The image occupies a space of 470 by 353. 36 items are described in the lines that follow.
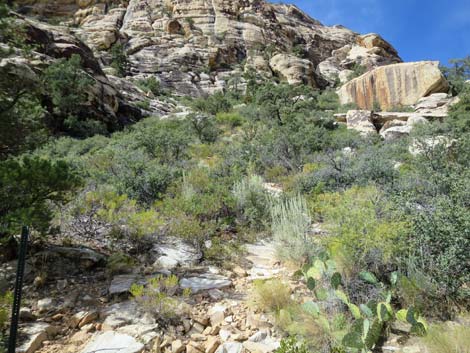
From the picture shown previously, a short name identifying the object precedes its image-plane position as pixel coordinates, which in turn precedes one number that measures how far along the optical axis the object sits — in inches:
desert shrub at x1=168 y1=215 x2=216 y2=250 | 161.0
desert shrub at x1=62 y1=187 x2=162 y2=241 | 159.2
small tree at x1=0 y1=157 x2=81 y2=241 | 95.3
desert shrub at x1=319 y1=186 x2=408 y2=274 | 114.7
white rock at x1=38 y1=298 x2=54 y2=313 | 107.7
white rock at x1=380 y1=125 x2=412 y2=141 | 540.7
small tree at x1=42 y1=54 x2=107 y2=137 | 625.6
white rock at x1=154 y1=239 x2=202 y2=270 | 146.8
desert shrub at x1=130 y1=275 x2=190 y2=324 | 101.6
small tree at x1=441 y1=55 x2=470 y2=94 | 1102.3
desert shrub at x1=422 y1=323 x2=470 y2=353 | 71.7
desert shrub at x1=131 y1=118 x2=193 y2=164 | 369.9
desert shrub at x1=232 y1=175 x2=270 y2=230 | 197.6
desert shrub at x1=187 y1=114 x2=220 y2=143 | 528.1
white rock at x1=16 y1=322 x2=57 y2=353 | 86.2
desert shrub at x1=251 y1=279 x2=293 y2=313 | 107.5
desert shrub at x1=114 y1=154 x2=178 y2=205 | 219.1
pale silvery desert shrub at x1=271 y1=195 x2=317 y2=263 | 145.3
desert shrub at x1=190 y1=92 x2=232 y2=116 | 818.8
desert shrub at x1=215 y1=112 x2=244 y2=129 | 658.8
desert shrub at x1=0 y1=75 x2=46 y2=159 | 132.3
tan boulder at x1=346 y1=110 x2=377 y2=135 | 619.3
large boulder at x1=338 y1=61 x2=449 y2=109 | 828.0
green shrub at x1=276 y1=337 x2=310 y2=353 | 74.4
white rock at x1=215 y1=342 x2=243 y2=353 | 89.3
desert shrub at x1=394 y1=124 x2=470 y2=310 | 99.2
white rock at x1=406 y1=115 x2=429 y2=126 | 575.8
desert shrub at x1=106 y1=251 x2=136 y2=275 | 135.3
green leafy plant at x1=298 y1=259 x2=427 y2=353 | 81.2
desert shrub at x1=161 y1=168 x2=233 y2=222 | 180.4
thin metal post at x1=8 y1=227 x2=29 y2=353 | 75.5
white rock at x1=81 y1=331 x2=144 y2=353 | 87.3
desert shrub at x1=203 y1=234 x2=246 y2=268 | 153.9
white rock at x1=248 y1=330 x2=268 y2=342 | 94.4
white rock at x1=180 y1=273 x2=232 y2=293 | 126.1
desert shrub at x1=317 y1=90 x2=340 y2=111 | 882.0
